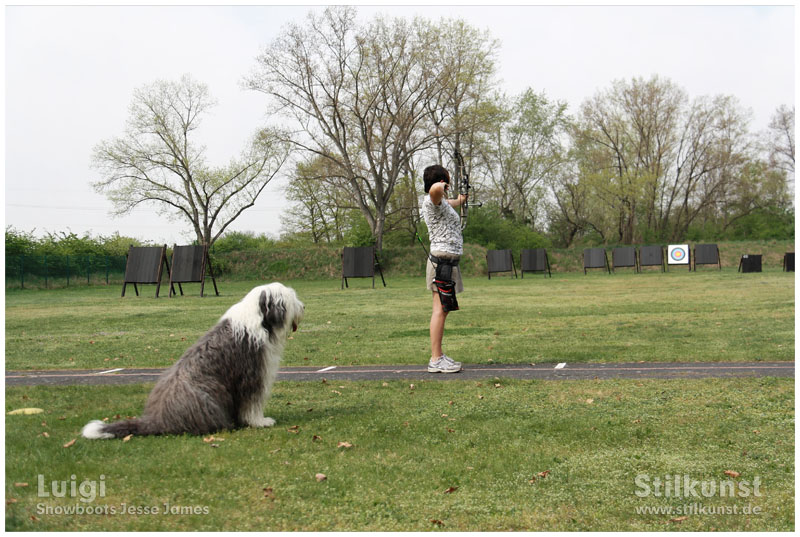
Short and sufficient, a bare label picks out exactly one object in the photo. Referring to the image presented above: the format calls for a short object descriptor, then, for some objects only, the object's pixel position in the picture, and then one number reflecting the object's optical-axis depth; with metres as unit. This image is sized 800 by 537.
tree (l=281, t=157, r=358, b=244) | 49.69
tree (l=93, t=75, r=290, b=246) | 51.03
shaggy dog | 4.83
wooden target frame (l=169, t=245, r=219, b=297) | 25.38
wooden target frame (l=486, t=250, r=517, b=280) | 40.47
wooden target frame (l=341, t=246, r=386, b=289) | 31.28
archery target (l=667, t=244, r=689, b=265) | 45.56
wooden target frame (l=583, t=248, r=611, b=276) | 46.22
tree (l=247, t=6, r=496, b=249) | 44.28
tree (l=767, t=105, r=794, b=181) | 59.00
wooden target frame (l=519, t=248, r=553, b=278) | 42.06
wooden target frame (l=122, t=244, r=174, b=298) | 25.80
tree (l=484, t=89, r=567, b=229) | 61.69
